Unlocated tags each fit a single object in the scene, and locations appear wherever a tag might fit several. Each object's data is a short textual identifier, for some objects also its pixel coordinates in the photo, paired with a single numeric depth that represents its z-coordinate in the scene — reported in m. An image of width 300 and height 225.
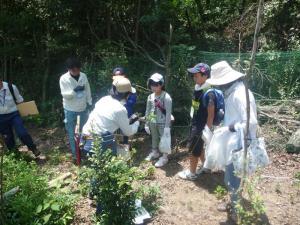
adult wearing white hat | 2.40
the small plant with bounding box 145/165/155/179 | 3.40
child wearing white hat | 3.38
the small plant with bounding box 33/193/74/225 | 2.68
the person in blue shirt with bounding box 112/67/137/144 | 3.49
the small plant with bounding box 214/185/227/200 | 2.81
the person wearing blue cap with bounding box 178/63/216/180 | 2.87
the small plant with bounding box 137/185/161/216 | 2.81
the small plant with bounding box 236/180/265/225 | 2.05
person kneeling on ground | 2.63
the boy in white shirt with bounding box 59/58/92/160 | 3.59
